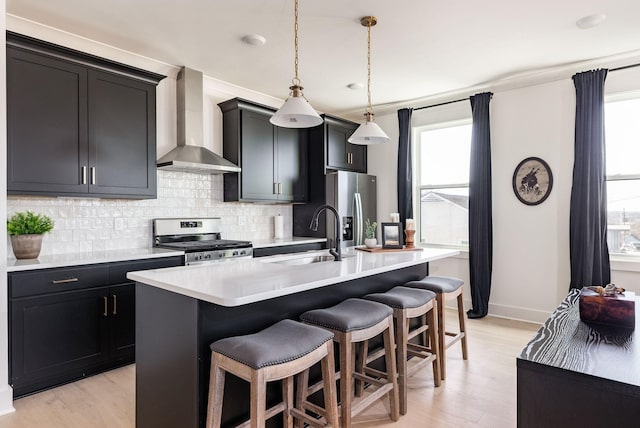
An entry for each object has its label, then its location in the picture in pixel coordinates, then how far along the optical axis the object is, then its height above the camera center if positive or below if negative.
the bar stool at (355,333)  1.96 -0.67
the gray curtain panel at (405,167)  5.21 +0.61
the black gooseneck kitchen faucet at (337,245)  2.67 -0.25
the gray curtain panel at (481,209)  4.49 +0.02
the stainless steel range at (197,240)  3.52 -0.31
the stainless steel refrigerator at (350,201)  4.92 +0.13
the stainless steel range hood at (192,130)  3.75 +0.86
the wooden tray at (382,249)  3.17 -0.34
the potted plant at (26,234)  2.74 -0.16
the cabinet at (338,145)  5.08 +0.94
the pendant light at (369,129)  2.95 +0.66
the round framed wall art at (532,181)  4.20 +0.33
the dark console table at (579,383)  1.23 -0.60
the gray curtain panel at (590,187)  3.77 +0.24
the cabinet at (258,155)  4.30 +0.69
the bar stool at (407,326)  2.38 -0.78
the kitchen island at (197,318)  1.72 -0.54
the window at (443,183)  4.95 +0.37
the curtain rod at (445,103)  4.80 +1.42
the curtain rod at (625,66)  3.69 +1.42
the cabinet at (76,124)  2.76 +0.72
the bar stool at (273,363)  1.52 -0.65
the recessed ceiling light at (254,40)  3.24 +1.51
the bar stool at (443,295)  2.84 -0.67
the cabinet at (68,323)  2.53 -0.82
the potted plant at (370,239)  3.27 -0.25
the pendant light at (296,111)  2.36 +0.65
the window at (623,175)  3.81 +0.36
